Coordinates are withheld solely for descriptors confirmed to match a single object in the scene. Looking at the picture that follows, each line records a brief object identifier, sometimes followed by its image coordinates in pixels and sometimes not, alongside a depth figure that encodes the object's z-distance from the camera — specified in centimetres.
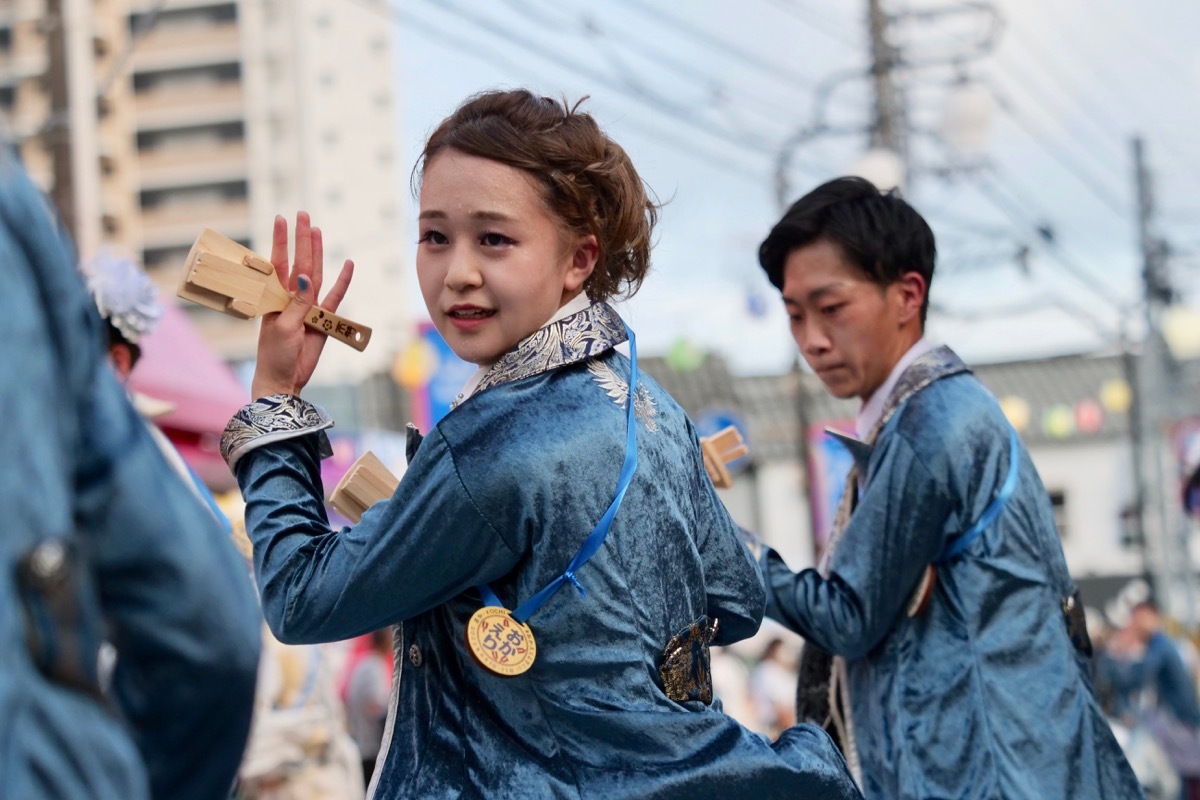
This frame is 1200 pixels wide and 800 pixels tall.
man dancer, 279
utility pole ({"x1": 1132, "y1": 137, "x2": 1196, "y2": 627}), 1864
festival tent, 845
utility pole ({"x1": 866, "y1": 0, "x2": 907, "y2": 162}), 1332
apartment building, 6309
